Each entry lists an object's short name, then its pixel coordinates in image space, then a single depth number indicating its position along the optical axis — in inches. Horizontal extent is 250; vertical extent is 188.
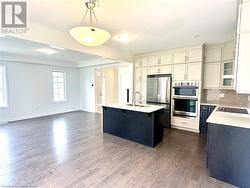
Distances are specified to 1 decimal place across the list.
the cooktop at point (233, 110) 113.3
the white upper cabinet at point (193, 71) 161.6
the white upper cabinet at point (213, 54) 159.2
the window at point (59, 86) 270.7
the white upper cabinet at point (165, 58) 183.0
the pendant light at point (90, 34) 71.7
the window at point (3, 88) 204.4
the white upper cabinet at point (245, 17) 72.7
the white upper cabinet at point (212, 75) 160.7
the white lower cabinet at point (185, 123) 166.2
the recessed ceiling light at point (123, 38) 133.0
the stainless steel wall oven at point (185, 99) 164.4
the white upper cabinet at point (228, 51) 147.3
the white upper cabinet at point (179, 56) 171.9
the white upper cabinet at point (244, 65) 74.7
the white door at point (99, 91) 286.5
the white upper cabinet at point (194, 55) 161.3
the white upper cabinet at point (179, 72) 172.6
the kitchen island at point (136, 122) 126.9
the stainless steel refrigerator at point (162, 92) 181.9
